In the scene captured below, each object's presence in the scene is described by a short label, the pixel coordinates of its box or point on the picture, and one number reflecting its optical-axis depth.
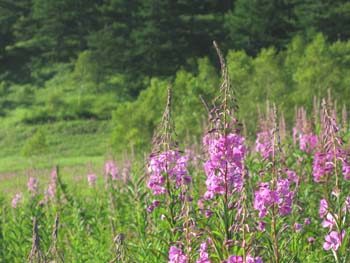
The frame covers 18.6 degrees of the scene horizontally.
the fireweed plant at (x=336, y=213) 6.68
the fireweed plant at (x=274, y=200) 6.75
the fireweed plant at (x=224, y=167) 6.40
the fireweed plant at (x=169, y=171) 7.15
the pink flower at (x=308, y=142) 13.90
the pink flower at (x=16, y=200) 16.94
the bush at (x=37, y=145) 40.82
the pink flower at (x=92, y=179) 19.20
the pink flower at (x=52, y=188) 16.69
